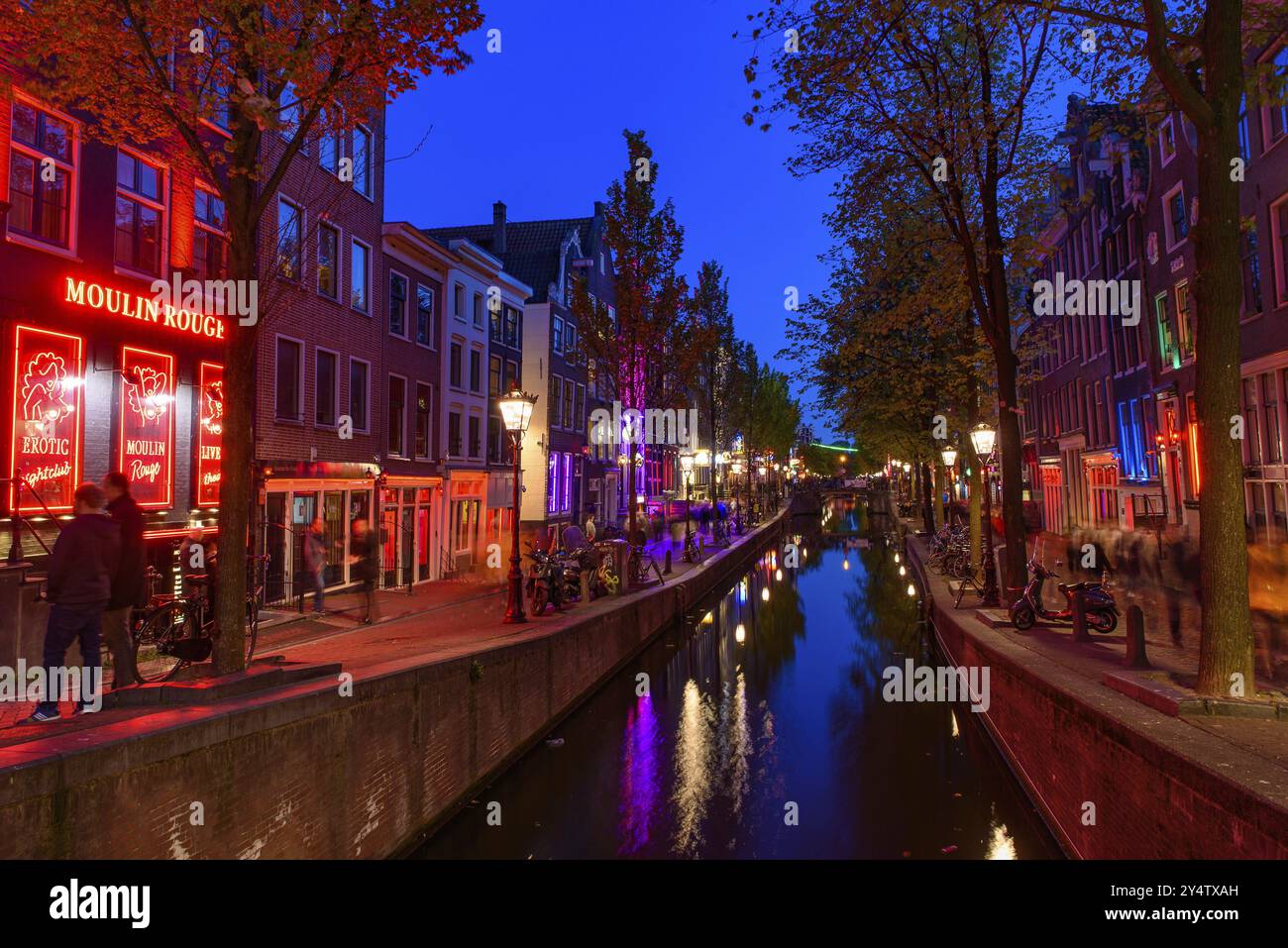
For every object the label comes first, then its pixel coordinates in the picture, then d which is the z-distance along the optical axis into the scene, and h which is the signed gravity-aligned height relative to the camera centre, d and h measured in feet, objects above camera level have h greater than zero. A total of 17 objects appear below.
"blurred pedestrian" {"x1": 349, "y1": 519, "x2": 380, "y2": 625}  49.11 -4.31
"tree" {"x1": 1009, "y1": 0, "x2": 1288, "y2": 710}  22.21 +5.19
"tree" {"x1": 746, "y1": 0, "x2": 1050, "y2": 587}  45.29 +22.93
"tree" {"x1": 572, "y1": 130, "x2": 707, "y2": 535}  80.07 +22.22
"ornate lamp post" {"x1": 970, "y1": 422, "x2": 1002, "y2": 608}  52.34 +2.72
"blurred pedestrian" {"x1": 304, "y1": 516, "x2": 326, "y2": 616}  50.70 -3.69
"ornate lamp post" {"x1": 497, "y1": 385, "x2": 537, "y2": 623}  45.62 +4.46
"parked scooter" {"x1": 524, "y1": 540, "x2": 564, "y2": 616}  50.01 -5.43
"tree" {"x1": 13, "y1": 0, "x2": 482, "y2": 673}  24.29 +14.13
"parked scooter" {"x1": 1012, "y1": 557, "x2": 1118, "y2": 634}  39.63 -5.79
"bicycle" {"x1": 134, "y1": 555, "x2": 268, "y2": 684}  27.43 -4.89
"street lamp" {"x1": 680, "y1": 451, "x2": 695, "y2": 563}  126.20 +6.13
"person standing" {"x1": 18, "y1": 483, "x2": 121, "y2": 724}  20.57 -2.35
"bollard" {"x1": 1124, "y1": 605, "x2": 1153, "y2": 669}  28.58 -5.38
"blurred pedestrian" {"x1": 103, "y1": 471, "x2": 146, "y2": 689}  23.21 -2.43
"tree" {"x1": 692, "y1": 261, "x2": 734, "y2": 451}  141.79 +33.07
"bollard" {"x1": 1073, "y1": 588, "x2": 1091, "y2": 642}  37.68 -5.92
